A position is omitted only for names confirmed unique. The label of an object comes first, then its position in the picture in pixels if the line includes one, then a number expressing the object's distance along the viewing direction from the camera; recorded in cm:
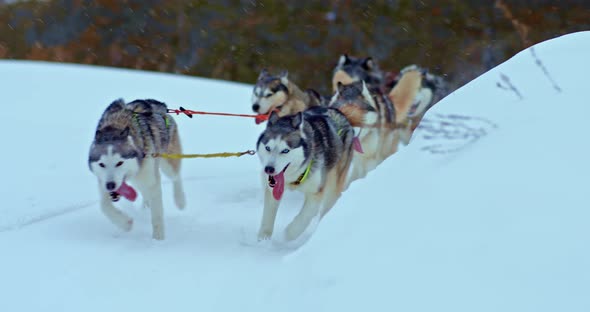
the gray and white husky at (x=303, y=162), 816
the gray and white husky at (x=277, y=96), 1227
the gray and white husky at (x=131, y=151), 778
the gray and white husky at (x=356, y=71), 1464
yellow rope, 859
